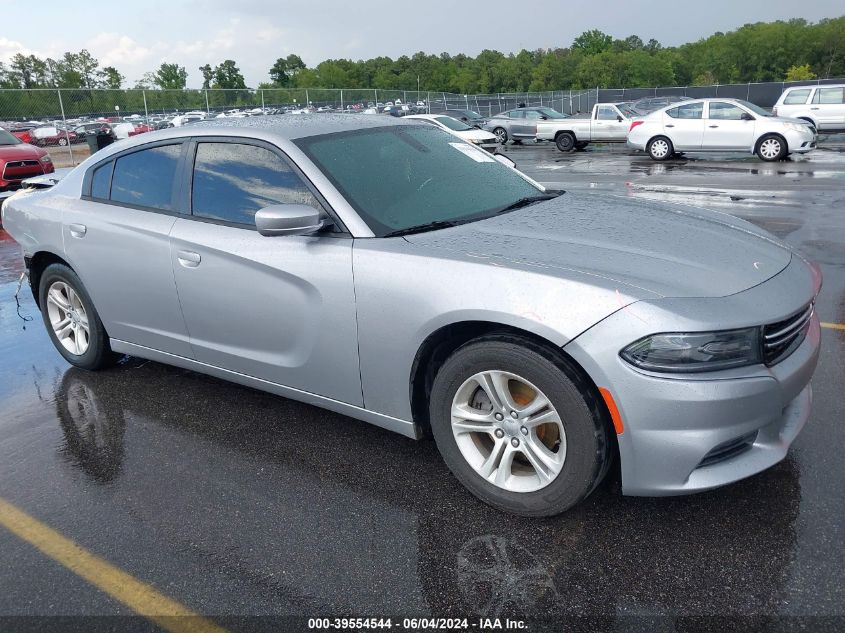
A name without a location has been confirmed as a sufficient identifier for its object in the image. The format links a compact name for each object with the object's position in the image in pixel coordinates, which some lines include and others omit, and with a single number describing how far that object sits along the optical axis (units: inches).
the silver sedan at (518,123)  1032.8
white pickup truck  918.4
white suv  882.1
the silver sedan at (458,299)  104.5
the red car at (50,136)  864.9
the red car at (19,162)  587.8
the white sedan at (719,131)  673.6
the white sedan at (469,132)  862.5
